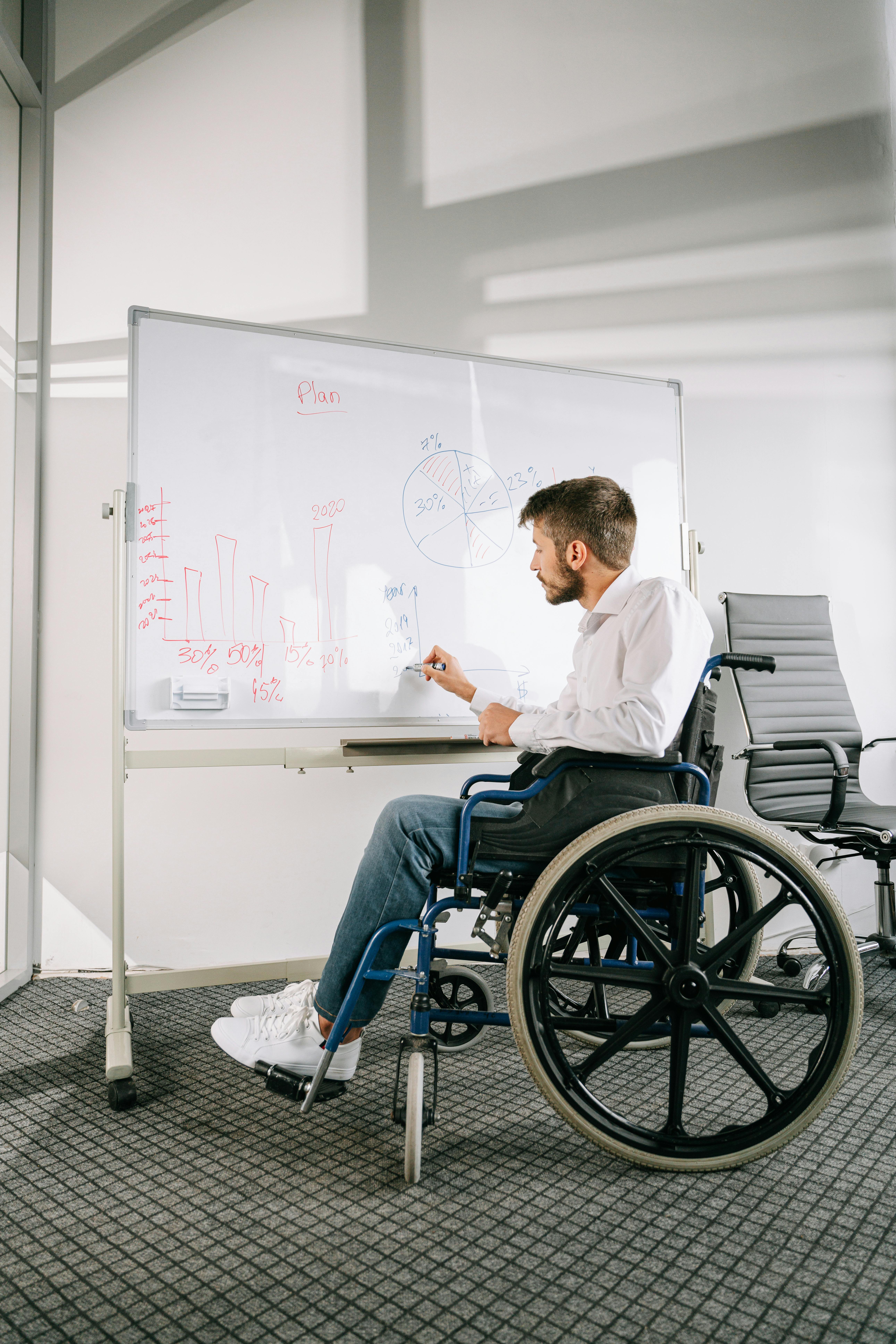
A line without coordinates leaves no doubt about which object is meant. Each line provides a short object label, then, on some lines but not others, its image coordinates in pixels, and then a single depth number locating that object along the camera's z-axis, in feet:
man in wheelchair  4.27
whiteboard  6.04
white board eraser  5.98
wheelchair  3.97
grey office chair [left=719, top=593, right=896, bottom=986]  7.22
